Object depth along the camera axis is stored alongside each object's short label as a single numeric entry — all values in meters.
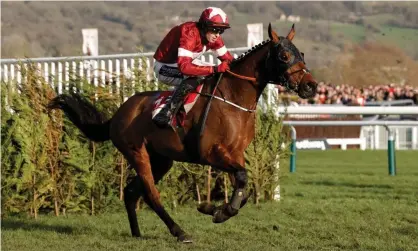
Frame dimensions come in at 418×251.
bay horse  14.15
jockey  14.89
